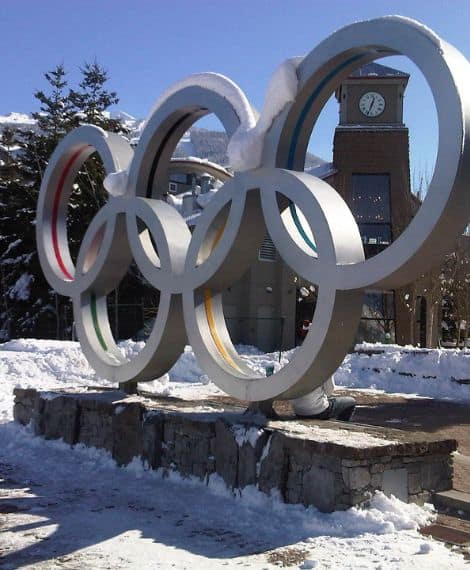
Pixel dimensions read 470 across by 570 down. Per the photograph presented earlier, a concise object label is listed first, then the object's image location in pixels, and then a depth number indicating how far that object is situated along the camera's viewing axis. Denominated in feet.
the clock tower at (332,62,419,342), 92.27
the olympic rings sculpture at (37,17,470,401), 19.17
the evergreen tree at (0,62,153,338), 91.45
